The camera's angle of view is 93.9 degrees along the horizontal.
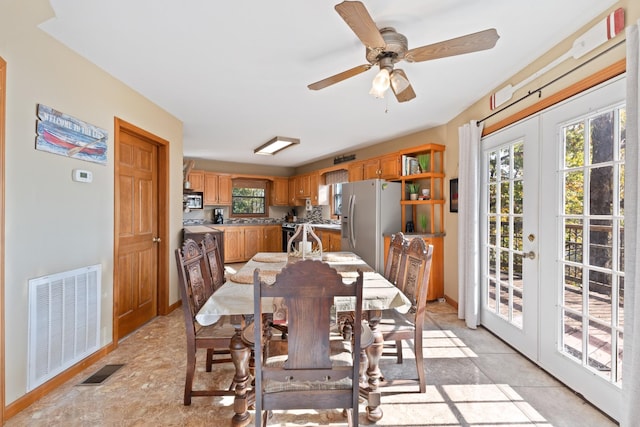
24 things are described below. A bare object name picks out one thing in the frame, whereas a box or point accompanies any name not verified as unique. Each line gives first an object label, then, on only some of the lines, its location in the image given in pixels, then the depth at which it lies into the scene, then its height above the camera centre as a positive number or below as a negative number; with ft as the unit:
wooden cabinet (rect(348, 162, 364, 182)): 17.76 +2.56
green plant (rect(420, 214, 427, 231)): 14.32 -0.40
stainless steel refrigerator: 14.06 -0.16
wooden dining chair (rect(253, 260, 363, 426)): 4.09 -1.91
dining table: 5.46 -2.01
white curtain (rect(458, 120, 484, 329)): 10.23 -0.25
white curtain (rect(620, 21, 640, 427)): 4.66 -0.53
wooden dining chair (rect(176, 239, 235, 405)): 5.74 -2.25
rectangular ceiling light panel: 15.49 +3.86
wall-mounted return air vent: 6.28 -2.52
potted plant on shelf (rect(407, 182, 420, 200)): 14.35 +1.16
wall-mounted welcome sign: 6.49 +1.84
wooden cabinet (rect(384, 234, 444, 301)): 13.07 -2.50
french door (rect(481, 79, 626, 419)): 5.69 -0.61
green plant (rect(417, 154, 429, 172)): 14.01 +2.46
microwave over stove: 21.24 +0.99
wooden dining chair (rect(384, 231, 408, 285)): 7.73 -1.17
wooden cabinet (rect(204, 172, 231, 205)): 22.17 +1.83
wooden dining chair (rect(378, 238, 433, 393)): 6.34 -1.93
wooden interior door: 9.41 -0.69
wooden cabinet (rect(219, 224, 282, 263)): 22.48 -2.13
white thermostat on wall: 7.32 +0.94
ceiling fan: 4.79 +3.11
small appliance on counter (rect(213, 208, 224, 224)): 22.89 -0.30
